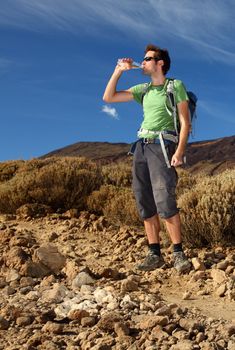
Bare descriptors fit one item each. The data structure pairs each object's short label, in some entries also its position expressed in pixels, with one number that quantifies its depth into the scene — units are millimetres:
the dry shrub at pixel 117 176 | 13133
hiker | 5940
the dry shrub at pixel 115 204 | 9547
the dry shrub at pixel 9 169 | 13695
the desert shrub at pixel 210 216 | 7645
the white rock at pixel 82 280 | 5746
